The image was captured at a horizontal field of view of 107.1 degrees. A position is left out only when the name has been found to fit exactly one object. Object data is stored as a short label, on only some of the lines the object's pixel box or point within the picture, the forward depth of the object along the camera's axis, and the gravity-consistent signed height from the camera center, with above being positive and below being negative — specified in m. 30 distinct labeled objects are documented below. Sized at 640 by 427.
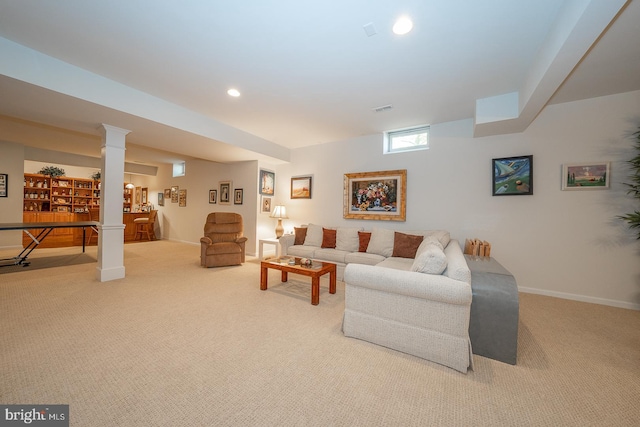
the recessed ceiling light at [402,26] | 2.01 +1.66
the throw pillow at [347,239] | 4.54 -0.49
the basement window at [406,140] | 4.51 +1.51
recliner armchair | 4.73 -0.62
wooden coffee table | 3.04 -0.79
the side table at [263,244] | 4.92 -0.73
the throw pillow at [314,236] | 4.93 -0.47
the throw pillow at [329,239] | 4.69 -0.50
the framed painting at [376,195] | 4.60 +0.40
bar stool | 8.05 -0.52
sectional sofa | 1.85 -0.79
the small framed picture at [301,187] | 5.77 +0.65
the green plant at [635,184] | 2.87 +0.46
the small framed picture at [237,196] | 6.29 +0.43
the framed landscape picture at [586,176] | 3.18 +0.60
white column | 3.68 +0.10
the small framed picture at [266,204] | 6.07 +0.22
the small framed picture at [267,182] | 6.03 +0.79
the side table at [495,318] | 1.94 -0.85
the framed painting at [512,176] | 3.56 +0.65
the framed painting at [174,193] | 8.07 +0.59
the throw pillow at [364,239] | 4.40 -0.46
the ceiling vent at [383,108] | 3.62 +1.67
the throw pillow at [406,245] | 3.81 -0.49
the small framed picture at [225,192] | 6.57 +0.55
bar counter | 6.78 -0.67
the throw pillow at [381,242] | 4.16 -0.48
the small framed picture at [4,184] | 5.76 +0.55
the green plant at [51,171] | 7.89 +1.24
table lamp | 5.77 -0.02
